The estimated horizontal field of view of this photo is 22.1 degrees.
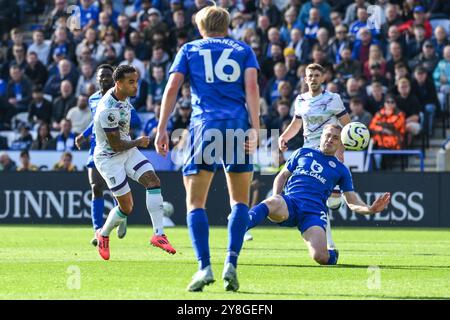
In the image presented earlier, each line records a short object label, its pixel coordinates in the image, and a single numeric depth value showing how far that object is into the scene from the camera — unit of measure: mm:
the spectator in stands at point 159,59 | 26016
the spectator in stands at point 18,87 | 27016
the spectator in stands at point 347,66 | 24000
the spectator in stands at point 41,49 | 27988
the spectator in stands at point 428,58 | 23891
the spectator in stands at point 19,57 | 27714
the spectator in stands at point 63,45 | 27641
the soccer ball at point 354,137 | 13727
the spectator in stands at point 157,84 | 25500
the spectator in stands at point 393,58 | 23844
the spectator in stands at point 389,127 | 22359
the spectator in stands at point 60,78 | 26469
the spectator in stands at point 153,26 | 26594
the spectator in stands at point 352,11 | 24969
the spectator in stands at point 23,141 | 24938
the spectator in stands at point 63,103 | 25828
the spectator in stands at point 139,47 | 26656
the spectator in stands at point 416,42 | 24203
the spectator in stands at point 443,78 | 23641
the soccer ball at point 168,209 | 21625
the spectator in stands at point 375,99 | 23219
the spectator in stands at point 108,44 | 26719
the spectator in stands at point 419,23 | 24359
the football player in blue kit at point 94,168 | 14375
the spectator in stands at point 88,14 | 28203
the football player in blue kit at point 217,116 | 9227
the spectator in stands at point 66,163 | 23219
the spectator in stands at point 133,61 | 25906
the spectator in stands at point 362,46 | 24391
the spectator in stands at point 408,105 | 22891
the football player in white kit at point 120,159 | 13172
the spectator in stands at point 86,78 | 26212
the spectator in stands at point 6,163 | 23984
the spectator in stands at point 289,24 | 25828
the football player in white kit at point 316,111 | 13789
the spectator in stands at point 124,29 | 27234
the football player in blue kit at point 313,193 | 11805
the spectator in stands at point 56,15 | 28781
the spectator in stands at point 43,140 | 24531
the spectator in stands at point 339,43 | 24484
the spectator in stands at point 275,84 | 24344
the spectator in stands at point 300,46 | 24859
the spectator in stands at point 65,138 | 24375
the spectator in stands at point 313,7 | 25672
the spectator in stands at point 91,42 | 27062
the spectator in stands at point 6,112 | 26395
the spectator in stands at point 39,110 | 25969
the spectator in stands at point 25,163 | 23641
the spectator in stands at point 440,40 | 23969
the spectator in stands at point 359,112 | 22578
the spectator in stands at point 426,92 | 23234
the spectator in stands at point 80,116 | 24688
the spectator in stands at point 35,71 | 27359
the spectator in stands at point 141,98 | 25312
